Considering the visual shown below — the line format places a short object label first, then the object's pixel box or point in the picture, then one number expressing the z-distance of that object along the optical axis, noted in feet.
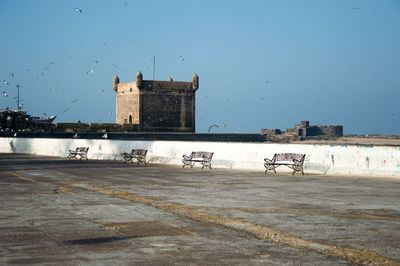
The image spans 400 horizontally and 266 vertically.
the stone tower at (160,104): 294.87
